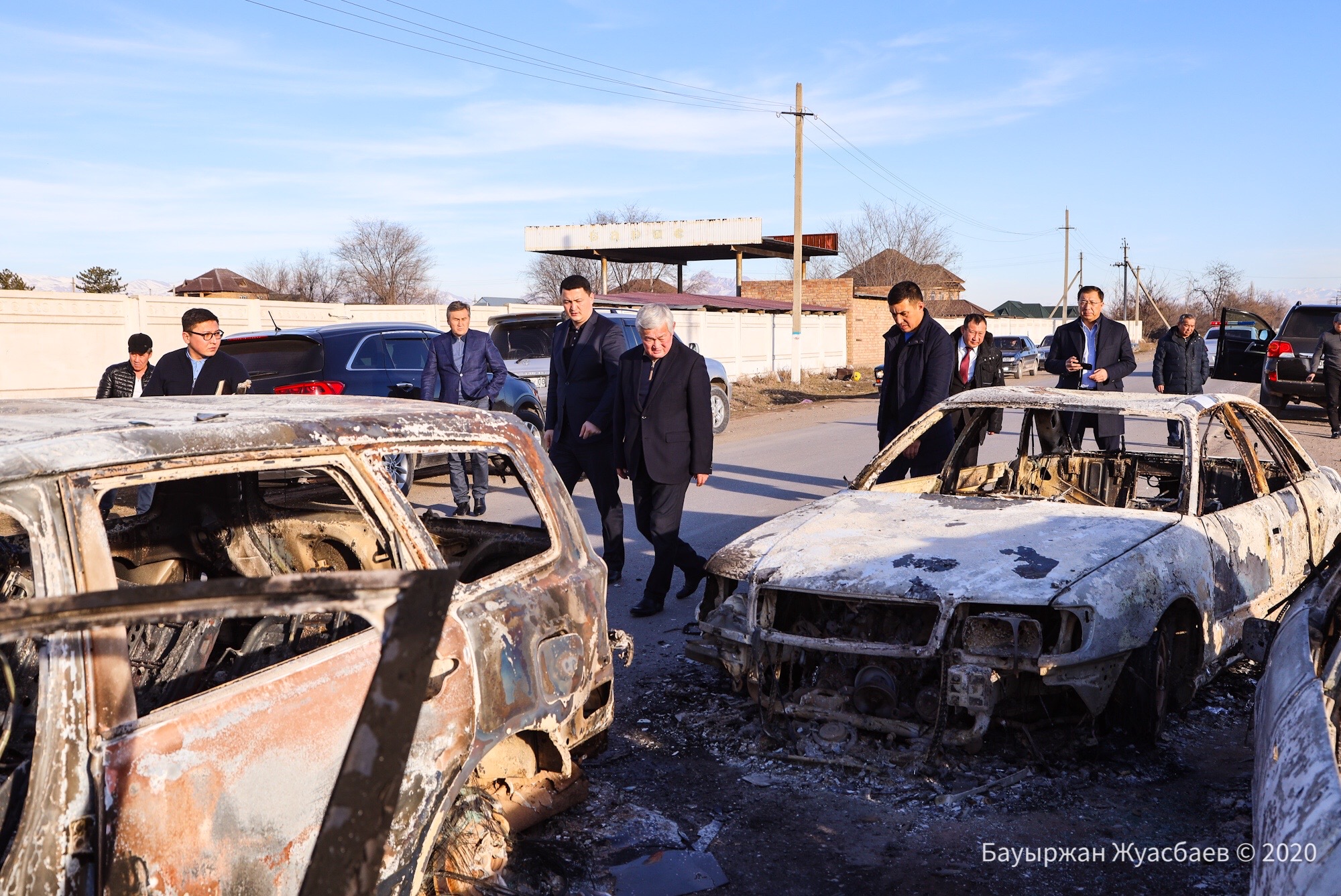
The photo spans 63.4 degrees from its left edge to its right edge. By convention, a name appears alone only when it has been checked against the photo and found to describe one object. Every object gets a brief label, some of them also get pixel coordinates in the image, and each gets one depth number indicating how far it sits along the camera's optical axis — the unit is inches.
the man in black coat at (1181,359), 498.3
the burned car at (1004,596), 152.2
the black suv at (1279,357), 636.7
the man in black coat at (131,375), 305.0
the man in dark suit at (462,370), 347.9
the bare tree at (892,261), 2534.4
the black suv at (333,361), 357.1
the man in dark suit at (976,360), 376.8
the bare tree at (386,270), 2497.5
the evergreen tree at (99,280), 1844.2
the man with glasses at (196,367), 267.9
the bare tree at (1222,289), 3193.9
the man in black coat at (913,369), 261.7
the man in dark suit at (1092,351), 325.4
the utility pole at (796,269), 1104.8
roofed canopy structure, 1467.8
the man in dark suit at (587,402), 263.7
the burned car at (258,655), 73.7
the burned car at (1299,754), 75.0
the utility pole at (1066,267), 2456.9
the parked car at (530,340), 466.6
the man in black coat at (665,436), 243.4
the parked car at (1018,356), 1278.3
